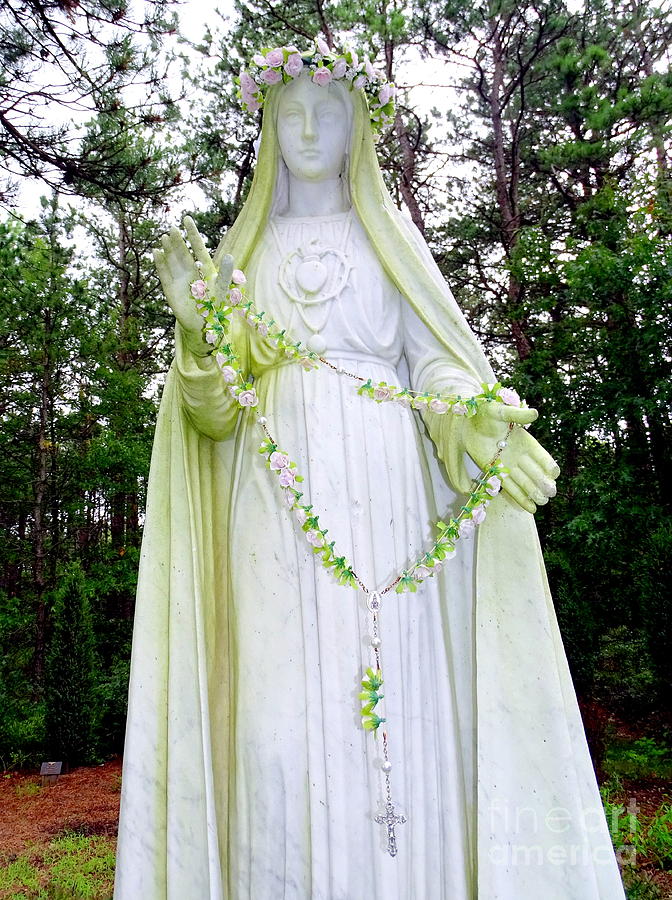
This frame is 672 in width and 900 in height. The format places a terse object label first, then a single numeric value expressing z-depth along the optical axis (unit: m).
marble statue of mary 2.29
